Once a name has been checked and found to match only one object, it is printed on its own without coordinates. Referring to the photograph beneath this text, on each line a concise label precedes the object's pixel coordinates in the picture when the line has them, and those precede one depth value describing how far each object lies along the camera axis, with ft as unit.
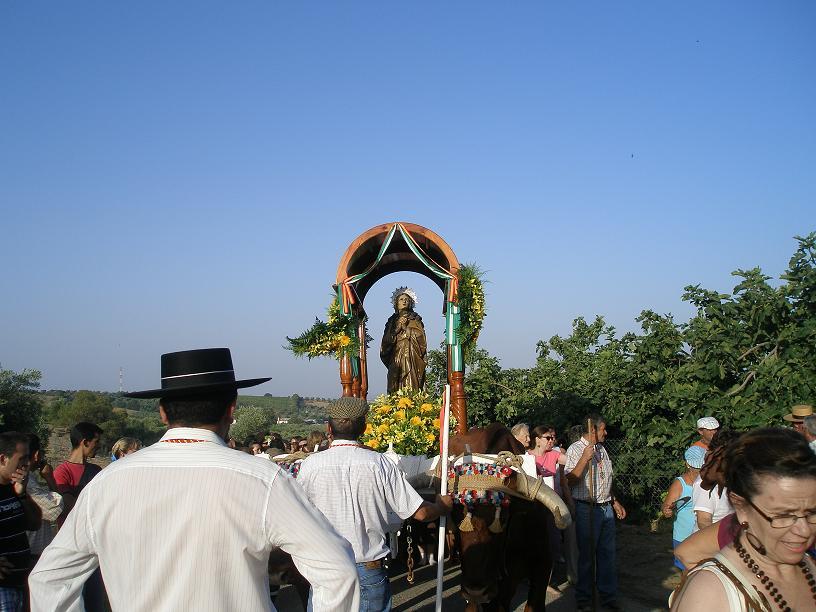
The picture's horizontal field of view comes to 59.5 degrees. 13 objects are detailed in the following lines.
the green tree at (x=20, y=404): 71.61
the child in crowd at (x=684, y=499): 19.21
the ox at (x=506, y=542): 18.01
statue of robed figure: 35.65
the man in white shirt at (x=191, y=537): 7.20
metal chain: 23.80
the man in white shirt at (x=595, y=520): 24.84
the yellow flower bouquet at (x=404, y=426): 25.21
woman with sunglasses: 26.96
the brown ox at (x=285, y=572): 11.76
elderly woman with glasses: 7.00
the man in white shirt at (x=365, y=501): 14.33
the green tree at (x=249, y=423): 100.68
